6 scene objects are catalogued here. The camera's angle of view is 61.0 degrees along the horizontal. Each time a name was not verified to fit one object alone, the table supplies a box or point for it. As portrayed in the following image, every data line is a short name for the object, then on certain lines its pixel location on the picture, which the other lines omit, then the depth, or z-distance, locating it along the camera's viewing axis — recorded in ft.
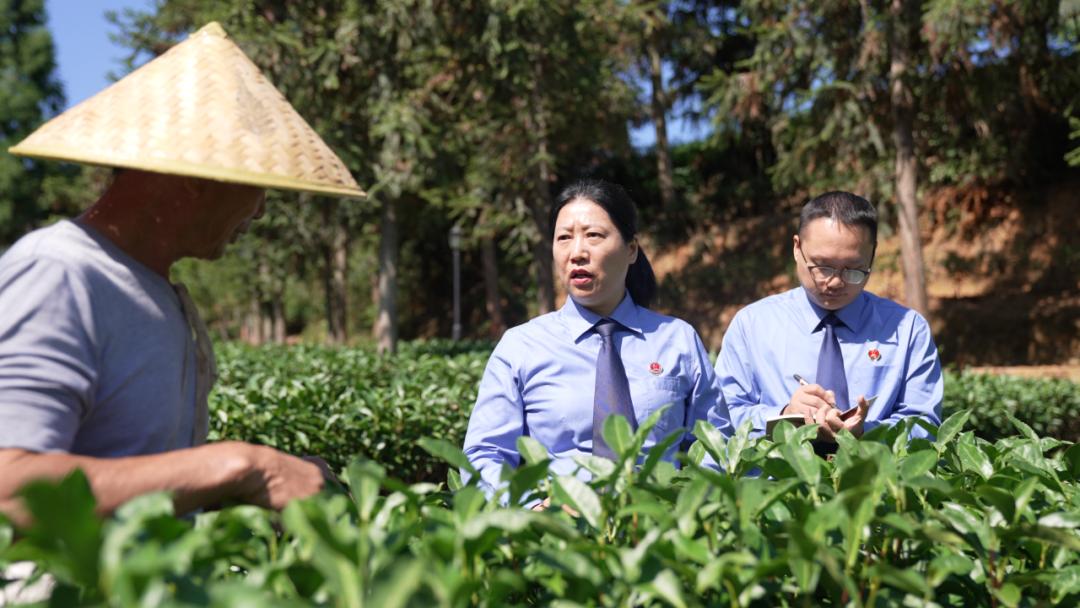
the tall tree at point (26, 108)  134.51
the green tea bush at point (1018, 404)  24.94
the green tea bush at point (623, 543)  3.62
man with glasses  10.27
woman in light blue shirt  9.21
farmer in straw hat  4.66
